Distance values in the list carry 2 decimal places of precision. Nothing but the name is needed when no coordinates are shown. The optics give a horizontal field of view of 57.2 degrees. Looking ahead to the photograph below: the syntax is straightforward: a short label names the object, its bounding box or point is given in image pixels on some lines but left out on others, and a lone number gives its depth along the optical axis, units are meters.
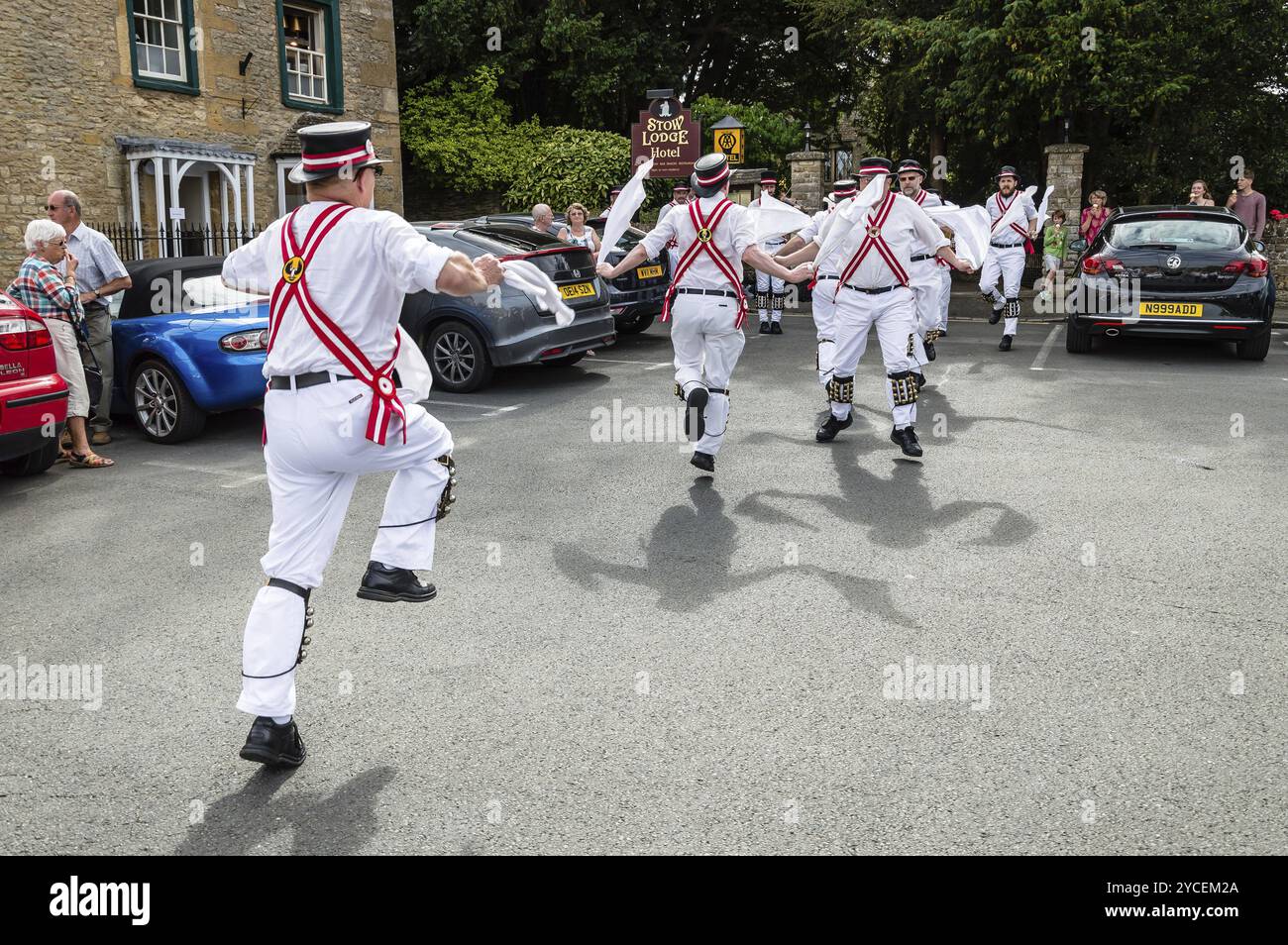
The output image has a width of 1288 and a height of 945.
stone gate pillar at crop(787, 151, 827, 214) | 22.97
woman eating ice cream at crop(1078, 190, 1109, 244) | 18.53
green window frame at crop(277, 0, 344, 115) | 22.11
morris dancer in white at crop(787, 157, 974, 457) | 8.39
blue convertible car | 9.09
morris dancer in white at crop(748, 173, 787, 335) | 15.77
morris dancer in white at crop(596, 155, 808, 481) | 7.76
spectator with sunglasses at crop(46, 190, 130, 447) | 9.14
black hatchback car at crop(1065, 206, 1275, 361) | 12.65
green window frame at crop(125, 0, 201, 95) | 19.19
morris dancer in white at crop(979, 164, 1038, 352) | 14.55
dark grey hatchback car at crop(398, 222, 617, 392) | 11.09
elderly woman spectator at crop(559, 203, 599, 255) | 13.49
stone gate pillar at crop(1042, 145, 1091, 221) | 21.47
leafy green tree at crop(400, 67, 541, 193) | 27.62
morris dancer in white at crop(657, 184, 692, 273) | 13.63
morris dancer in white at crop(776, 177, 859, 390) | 9.35
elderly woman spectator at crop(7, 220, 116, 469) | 8.55
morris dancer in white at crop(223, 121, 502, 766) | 3.74
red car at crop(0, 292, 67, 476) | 7.69
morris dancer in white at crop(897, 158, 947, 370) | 11.34
